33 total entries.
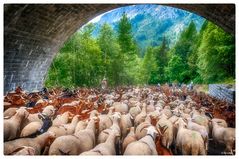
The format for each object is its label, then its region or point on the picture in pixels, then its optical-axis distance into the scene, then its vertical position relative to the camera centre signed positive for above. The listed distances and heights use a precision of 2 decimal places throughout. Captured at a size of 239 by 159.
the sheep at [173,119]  4.88 -1.12
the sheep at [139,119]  5.10 -1.14
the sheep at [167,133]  4.23 -1.31
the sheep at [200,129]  4.23 -1.25
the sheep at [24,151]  3.20 -1.29
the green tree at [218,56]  14.23 +1.87
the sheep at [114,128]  4.02 -1.19
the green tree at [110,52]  21.83 +3.27
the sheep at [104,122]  4.63 -1.14
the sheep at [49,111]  5.30 -0.96
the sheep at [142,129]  4.11 -1.18
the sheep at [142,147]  3.28 -1.28
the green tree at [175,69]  27.69 +1.52
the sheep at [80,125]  4.38 -1.15
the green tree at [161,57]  28.65 +3.86
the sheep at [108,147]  3.18 -1.28
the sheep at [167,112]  5.76 -1.08
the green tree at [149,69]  27.35 +1.54
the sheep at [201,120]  5.07 -1.17
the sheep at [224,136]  4.28 -1.41
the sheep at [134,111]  5.94 -1.08
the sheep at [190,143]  3.78 -1.37
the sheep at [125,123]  4.75 -1.23
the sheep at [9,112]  4.80 -0.90
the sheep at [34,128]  4.25 -1.21
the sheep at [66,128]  4.06 -1.16
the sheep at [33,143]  3.44 -1.26
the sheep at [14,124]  4.14 -1.08
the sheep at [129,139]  3.87 -1.31
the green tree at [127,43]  24.03 +4.84
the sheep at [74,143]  3.44 -1.29
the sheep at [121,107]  6.24 -0.99
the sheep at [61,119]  4.72 -1.09
